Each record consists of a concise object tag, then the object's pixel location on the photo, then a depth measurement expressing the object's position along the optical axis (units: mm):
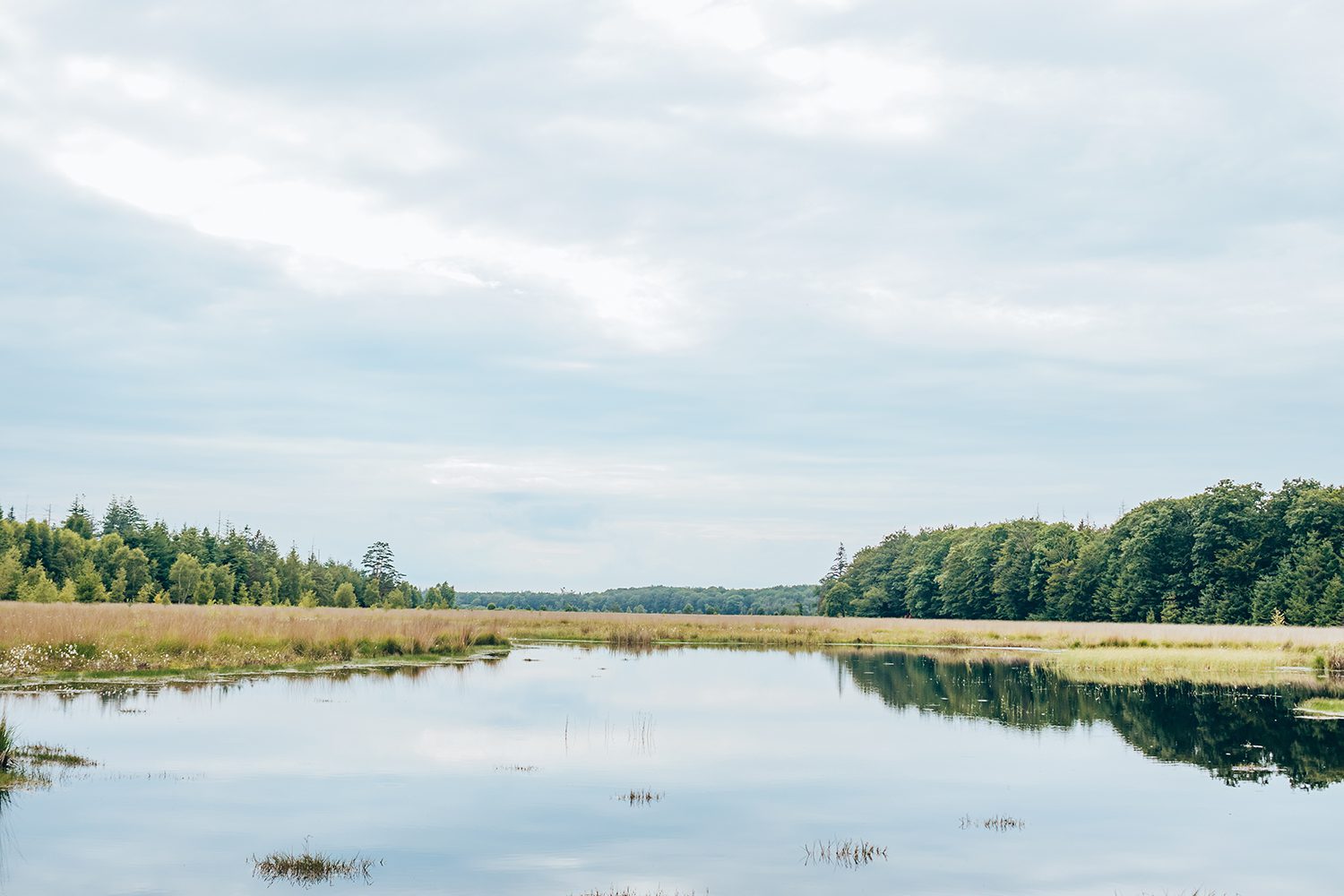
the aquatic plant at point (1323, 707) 27503
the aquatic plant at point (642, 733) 21828
